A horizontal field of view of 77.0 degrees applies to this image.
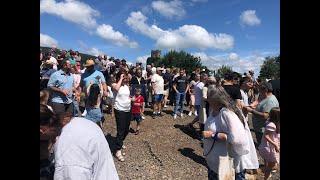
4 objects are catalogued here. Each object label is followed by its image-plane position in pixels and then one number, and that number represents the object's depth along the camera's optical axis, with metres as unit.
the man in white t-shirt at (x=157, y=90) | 6.88
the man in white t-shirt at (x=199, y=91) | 5.97
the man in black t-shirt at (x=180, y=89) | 7.06
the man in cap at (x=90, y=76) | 4.34
